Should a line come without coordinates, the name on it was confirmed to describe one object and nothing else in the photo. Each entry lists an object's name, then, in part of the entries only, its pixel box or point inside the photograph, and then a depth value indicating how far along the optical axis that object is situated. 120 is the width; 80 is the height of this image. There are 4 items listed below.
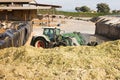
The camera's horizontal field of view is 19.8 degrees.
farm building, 23.27
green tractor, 24.75
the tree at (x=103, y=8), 149.55
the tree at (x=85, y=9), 157.75
